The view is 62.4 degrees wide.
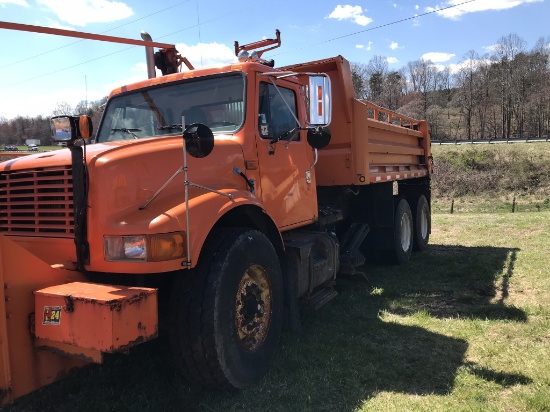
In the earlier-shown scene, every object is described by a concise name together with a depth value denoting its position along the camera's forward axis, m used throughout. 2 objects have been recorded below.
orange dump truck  2.55
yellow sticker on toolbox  2.50
